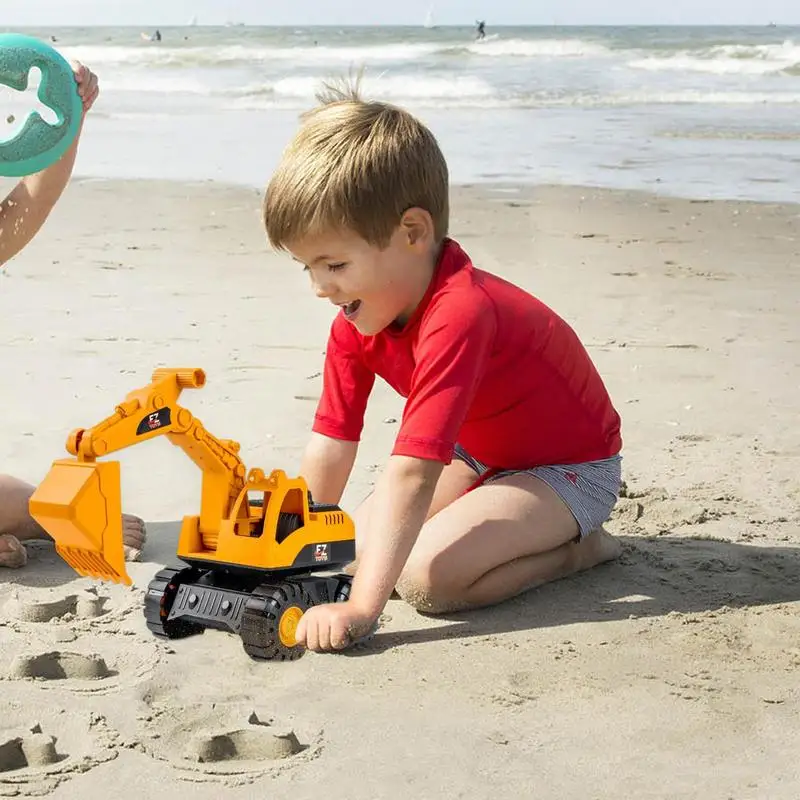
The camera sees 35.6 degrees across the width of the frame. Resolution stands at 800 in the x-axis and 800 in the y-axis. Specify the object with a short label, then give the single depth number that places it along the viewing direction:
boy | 2.62
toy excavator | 2.34
